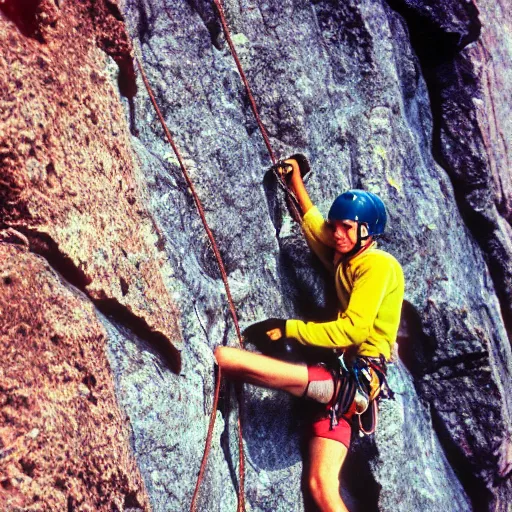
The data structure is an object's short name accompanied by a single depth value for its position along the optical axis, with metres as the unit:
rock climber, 4.19
